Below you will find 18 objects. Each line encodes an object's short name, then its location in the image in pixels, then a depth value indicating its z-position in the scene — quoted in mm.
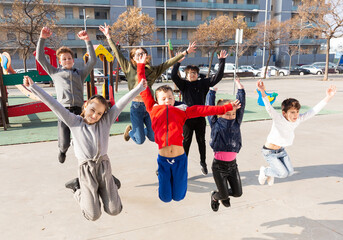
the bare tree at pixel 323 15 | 24989
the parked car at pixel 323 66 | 39938
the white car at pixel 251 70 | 37147
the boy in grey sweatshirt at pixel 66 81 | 4352
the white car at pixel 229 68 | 36875
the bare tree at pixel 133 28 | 31469
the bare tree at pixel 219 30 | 35062
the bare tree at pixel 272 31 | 36656
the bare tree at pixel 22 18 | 24661
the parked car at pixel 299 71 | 39469
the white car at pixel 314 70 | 38856
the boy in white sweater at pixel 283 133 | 3758
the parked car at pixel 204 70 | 34819
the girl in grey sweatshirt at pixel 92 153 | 3043
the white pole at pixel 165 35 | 45838
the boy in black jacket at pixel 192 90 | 4816
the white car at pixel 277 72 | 37875
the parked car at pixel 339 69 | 40538
